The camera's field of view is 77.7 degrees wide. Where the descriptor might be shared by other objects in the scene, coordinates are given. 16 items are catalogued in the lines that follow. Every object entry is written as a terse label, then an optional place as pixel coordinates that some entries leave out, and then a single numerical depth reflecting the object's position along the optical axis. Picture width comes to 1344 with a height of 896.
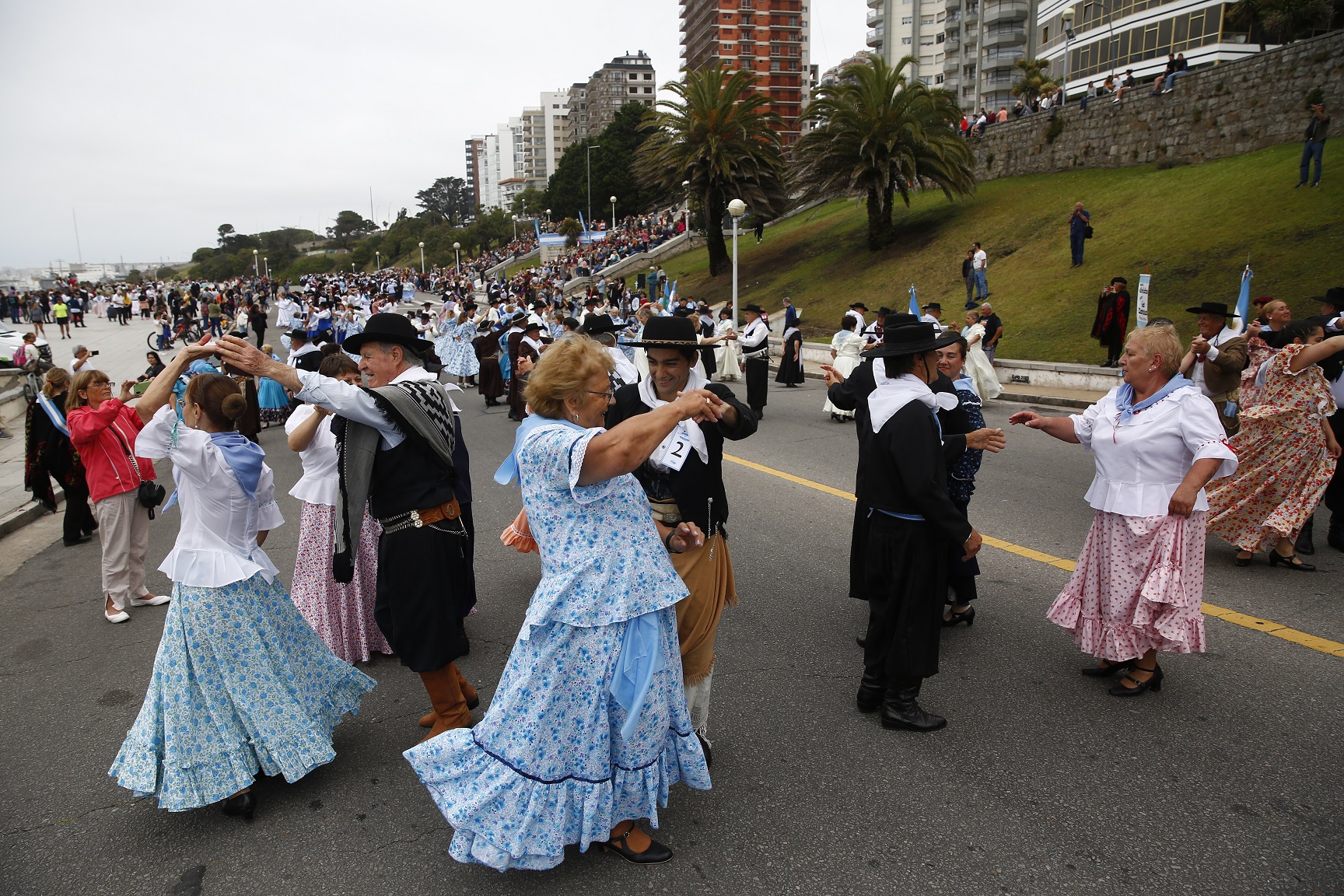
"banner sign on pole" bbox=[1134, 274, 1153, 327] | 14.04
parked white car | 19.92
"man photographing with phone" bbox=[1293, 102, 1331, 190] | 19.41
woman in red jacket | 5.98
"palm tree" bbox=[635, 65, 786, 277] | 35.38
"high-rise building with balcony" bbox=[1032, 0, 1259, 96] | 50.88
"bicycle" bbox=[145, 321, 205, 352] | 19.40
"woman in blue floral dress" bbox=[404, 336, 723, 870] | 2.75
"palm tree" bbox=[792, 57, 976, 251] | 29.02
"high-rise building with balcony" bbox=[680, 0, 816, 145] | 115.31
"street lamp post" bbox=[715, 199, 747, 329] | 25.19
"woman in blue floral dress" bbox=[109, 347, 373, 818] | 3.31
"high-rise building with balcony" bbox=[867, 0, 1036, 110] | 86.56
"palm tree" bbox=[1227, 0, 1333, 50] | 36.69
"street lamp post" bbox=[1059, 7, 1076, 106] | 60.34
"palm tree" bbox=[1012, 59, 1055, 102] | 48.77
